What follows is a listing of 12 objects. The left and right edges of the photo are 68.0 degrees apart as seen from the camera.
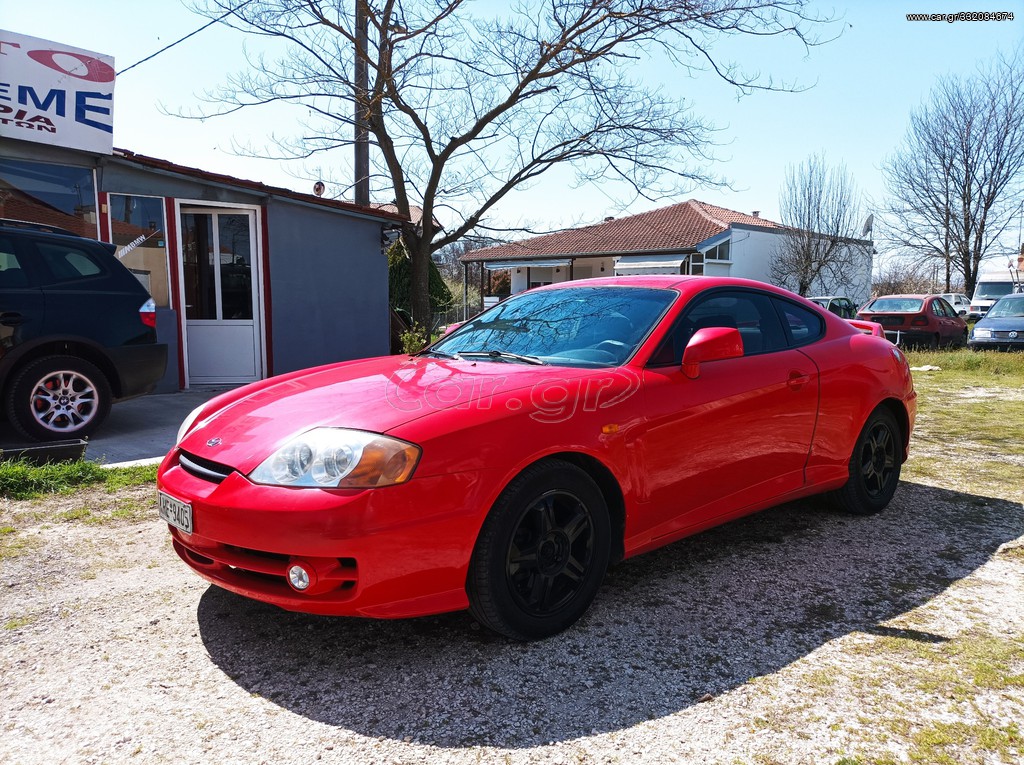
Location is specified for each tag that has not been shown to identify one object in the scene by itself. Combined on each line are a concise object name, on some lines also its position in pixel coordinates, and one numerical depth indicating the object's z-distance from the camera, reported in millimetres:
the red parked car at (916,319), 17609
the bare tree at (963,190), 29938
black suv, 5848
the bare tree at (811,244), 34219
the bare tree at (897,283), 54406
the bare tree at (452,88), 11812
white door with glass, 9406
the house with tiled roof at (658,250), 32094
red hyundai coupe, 2545
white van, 27156
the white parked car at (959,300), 36656
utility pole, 12016
